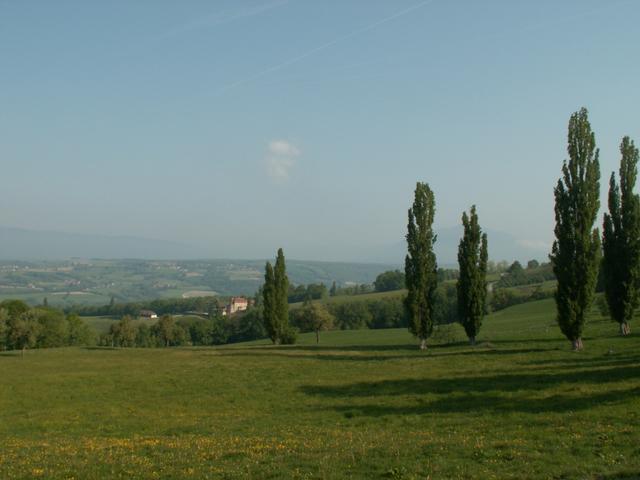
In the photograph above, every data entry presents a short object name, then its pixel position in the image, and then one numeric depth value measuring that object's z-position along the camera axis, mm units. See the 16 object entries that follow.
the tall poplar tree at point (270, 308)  67312
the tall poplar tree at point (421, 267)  50938
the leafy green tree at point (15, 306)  83850
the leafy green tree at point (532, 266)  186475
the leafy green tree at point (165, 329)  104000
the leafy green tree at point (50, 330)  86250
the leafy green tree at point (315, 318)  80875
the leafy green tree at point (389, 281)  176375
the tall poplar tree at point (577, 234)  40250
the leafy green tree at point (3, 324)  68125
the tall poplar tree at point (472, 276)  49281
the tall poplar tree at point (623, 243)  44469
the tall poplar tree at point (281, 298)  67562
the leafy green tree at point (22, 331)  68125
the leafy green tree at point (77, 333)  102125
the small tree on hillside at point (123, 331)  92188
